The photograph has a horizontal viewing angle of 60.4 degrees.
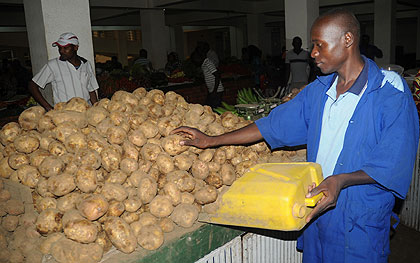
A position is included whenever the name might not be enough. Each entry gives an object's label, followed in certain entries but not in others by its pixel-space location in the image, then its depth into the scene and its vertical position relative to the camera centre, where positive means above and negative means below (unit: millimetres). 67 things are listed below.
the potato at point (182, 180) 2359 -712
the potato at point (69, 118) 2568 -292
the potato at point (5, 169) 2473 -604
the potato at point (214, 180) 2559 -780
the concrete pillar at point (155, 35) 13547 +1363
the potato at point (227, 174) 2607 -764
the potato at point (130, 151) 2441 -524
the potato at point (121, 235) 1981 -880
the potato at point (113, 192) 2164 -704
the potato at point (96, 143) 2434 -456
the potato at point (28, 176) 2307 -615
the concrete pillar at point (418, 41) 20594 +926
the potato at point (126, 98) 2859 -193
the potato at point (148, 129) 2574 -404
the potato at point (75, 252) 1883 -916
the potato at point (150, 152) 2473 -540
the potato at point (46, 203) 2199 -757
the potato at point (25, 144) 2428 -431
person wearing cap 4746 +19
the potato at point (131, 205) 2191 -790
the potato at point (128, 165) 2375 -599
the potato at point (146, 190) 2254 -728
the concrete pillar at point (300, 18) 8734 +1110
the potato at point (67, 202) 2156 -743
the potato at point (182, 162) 2479 -622
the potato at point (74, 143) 2414 -441
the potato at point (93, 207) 2037 -740
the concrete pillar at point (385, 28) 13766 +1199
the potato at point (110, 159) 2365 -552
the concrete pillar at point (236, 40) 25656 +1910
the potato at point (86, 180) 2188 -624
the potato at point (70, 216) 2004 -775
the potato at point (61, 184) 2178 -641
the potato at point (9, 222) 2219 -867
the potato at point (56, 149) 2404 -472
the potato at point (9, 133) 2625 -389
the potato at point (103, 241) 2035 -931
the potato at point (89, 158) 2297 -523
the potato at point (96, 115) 2629 -294
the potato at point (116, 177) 2305 -654
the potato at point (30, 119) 2668 -294
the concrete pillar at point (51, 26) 5555 +801
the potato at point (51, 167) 2252 -552
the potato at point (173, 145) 2490 -506
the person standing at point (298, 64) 8211 +5
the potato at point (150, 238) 1996 -912
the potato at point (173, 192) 2295 -766
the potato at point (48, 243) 2018 -911
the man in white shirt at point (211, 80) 7797 -248
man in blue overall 1846 -442
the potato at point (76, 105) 2762 -222
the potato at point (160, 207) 2213 -822
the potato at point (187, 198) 2324 -817
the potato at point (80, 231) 1954 -833
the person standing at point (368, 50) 8937 +250
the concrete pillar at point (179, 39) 22047 +1926
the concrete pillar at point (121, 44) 28031 +2258
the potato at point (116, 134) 2494 -415
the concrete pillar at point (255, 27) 18469 +1983
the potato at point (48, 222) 2076 -823
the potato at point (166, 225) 2178 -918
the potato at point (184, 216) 2189 -876
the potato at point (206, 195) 2363 -817
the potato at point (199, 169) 2521 -691
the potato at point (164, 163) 2434 -614
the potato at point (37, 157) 2387 -516
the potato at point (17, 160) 2402 -534
